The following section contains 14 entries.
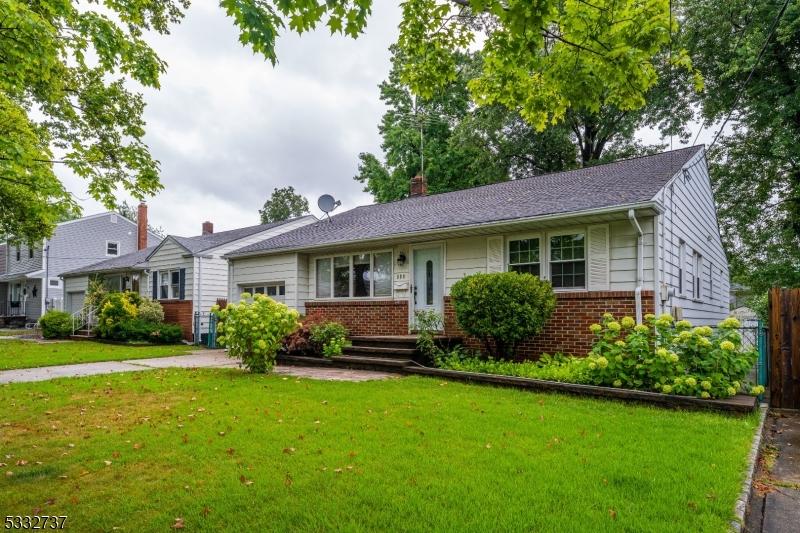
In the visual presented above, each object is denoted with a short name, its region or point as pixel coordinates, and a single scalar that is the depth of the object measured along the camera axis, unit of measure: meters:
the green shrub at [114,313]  17.64
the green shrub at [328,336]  11.23
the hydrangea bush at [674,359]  6.14
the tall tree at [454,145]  23.03
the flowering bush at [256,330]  9.07
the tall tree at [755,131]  14.80
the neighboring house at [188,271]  17.75
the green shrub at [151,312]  17.97
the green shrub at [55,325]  18.97
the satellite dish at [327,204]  15.80
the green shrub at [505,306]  8.52
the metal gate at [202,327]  17.33
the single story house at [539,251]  8.66
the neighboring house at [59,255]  27.67
